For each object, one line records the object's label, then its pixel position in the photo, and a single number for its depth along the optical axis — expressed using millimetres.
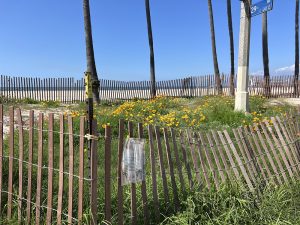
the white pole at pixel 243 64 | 7444
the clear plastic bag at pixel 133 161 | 2178
